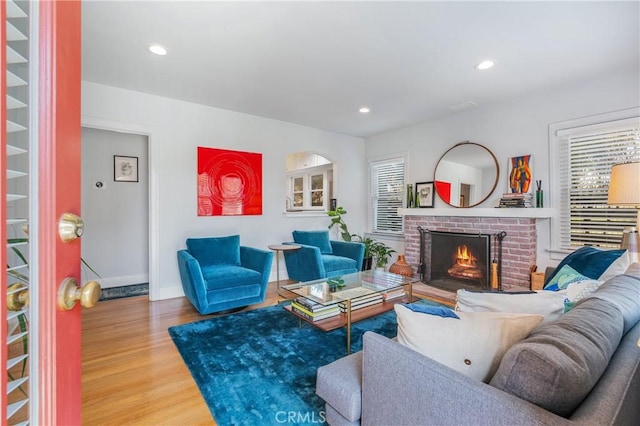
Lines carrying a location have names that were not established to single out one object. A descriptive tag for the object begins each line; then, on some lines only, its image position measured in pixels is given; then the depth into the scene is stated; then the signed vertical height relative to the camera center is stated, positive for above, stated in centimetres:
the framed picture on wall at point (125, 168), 422 +68
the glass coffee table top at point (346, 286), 248 -67
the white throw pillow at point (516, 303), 125 -39
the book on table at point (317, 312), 231 -78
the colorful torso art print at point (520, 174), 350 +48
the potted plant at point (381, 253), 493 -64
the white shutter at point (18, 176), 46 +6
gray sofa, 69 -44
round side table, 384 -43
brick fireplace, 343 -30
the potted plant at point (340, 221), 494 -11
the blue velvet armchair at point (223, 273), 289 -60
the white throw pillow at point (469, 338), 95 -41
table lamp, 227 +18
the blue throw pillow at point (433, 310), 111 -37
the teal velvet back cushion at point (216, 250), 339 -41
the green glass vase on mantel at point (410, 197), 470 +27
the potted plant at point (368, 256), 481 -68
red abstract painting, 388 +44
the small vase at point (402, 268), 447 -81
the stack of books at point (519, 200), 344 +16
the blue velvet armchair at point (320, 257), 378 -59
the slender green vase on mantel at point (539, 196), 336 +20
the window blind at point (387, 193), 510 +38
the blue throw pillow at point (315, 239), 439 -37
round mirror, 387 +54
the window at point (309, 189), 654 +62
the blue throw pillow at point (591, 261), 210 -36
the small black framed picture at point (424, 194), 452 +31
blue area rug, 162 -104
